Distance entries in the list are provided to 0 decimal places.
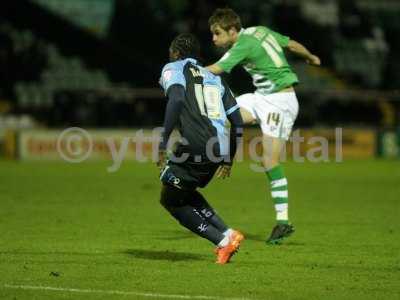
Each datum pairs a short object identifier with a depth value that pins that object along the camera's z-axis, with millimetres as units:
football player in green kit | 20016
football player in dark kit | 16297
